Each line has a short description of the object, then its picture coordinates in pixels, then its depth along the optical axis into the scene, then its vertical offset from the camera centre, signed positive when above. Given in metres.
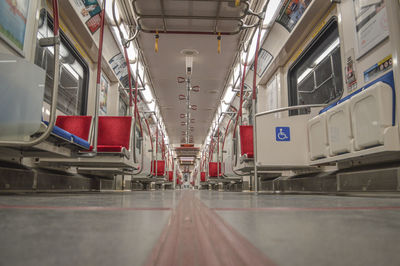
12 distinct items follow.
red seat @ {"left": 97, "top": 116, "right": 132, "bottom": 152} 4.67 +0.78
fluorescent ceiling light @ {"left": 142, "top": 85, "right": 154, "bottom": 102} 9.78 +2.94
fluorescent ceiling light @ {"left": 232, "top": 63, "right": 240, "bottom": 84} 8.35 +3.16
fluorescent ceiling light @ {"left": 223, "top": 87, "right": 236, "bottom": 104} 9.82 +2.92
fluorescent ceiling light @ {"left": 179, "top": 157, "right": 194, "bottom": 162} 28.83 +1.97
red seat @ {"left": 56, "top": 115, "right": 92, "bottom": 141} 4.24 +0.80
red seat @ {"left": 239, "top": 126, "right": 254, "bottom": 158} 5.11 +0.71
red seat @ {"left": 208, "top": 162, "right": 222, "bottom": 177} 10.16 +0.32
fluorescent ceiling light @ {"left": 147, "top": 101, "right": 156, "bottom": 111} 10.79 +2.79
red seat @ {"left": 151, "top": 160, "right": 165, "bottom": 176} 10.37 +0.36
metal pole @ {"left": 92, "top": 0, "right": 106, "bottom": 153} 2.61 +0.78
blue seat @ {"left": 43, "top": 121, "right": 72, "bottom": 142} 2.30 +0.37
